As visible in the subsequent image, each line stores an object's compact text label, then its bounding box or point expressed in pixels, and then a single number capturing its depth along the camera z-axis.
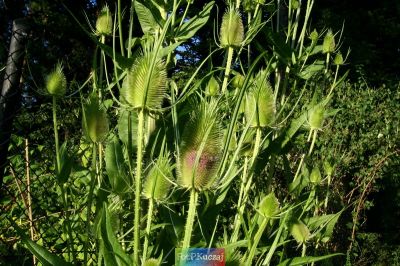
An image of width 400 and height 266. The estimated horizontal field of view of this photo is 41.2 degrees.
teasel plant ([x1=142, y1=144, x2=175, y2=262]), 0.85
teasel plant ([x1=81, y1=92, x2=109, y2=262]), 0.96
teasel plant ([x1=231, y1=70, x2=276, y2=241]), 1.03
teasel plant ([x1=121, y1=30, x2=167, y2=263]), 0.77
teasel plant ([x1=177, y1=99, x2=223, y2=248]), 0.77
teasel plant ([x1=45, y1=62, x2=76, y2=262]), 0.99
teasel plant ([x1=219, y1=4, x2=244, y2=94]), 1.17
